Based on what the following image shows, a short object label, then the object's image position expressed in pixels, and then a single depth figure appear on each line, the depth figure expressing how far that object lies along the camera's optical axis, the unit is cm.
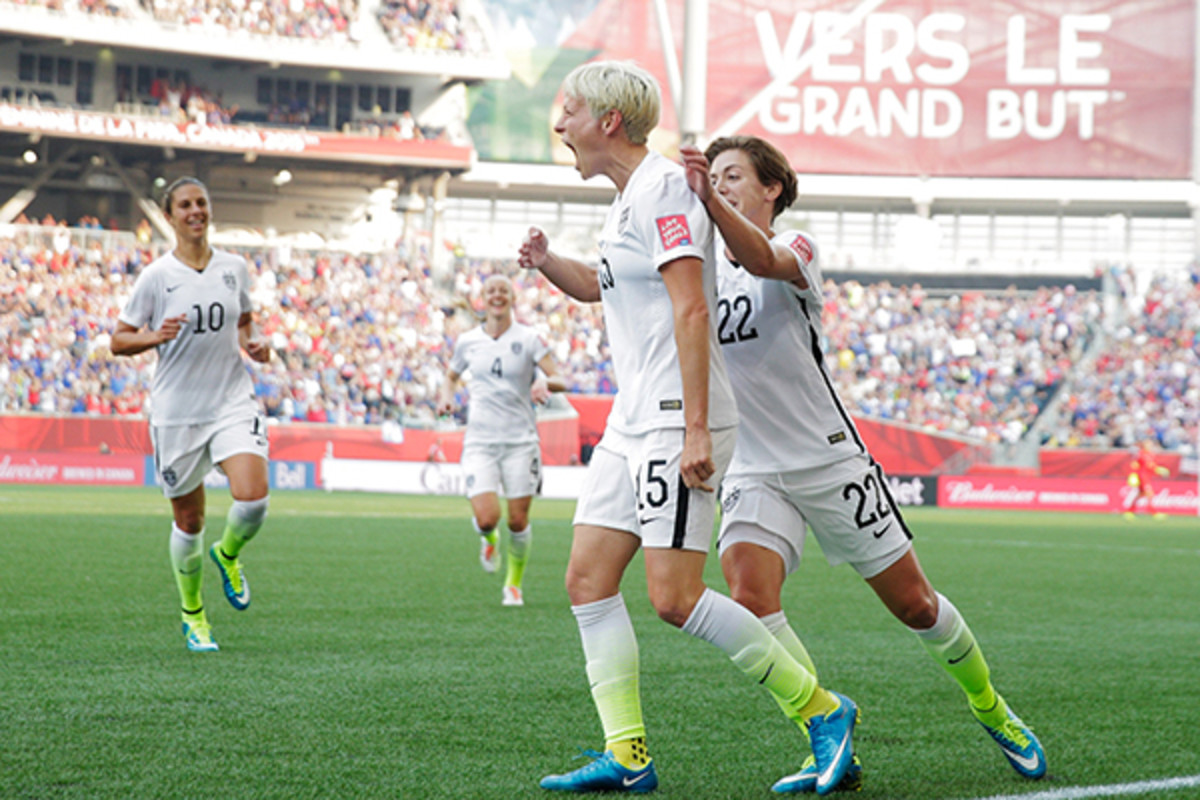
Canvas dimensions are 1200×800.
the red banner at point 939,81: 5297
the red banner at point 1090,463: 3484
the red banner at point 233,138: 4050
